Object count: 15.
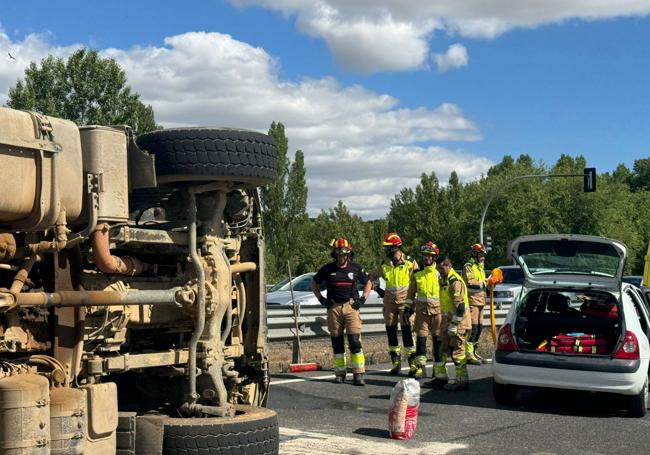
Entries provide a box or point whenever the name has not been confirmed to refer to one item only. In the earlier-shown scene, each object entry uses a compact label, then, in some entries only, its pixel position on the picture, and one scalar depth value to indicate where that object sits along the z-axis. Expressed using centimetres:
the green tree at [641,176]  10581
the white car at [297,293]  1817
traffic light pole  3365
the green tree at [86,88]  3647
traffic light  3362
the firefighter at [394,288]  1225
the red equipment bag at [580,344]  964
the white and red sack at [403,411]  755
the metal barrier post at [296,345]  1236
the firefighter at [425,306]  1149
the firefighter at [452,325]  1073
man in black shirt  1115
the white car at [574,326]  908
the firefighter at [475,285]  1398
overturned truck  406
